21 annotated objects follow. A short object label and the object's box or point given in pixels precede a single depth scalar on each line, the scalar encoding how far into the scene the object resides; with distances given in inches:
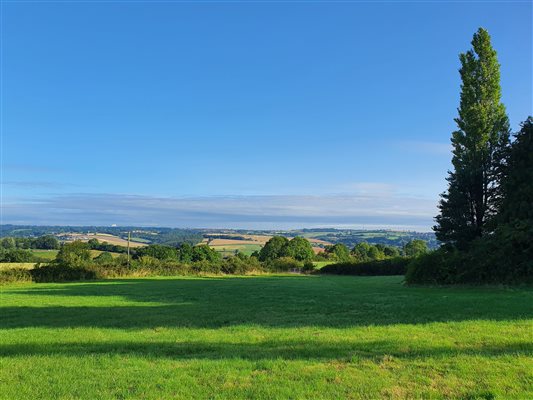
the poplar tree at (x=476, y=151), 1143.6
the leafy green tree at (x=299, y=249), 3371.1
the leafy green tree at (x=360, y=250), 3521.2
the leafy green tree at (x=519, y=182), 879.7
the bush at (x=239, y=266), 2187.5
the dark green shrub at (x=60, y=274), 1454.2
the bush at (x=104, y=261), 1887.3
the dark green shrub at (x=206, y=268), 2079.2
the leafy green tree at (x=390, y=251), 3676.2
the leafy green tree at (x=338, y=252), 3563.7
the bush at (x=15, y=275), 1344.7
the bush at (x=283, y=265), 2476.9
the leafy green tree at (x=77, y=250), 1765.7
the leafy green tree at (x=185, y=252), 2998.0
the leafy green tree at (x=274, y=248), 3383.4
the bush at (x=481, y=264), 805.6
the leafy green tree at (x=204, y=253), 3100.4
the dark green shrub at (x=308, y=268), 2368.4
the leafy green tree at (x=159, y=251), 2797.7
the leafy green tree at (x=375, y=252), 3401.6
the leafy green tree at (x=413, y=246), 3593.0
